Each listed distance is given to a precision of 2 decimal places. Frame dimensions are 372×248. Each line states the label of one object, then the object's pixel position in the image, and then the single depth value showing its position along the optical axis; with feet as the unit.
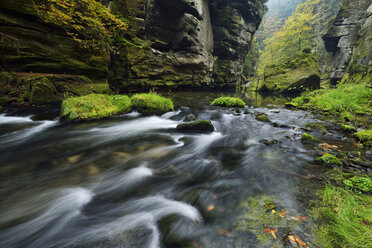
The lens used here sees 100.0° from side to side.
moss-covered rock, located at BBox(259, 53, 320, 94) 55.16
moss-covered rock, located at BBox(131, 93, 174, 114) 24.93
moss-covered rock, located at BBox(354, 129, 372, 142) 13.22
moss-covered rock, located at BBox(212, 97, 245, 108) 34.86
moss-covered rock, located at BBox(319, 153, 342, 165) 10.12
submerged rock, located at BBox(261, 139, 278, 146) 14.65
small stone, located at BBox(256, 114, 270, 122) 22.70
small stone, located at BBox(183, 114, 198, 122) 21.86
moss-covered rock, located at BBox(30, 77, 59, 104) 22.56
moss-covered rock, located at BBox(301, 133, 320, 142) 14.57
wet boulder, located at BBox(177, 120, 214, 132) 18.03
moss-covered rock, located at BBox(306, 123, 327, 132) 17.84
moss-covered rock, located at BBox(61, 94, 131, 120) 18.70
